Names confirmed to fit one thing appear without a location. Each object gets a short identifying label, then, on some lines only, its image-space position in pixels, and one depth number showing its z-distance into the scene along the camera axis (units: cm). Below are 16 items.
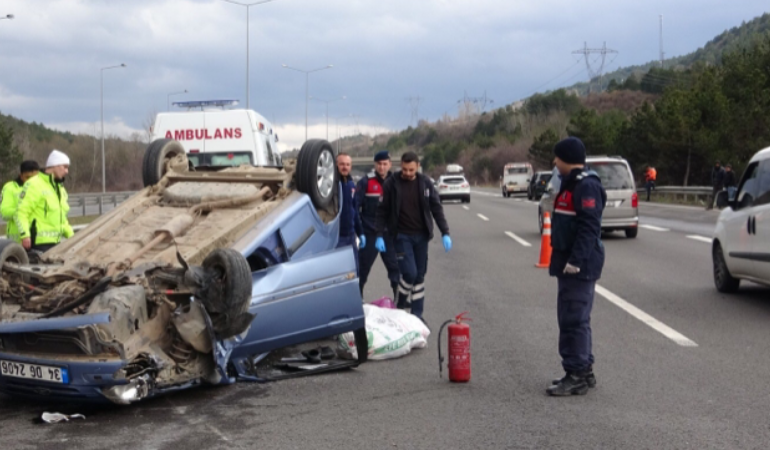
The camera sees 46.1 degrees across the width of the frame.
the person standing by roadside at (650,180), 4338
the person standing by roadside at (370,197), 1016
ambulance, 1861
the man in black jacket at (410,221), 886
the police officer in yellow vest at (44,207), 932
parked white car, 1003
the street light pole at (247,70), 4169
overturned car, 570
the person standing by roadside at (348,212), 928
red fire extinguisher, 681
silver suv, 2011
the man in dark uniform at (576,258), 645
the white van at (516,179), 5819
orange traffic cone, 1523
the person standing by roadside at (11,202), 1031
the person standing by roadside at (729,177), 3388
